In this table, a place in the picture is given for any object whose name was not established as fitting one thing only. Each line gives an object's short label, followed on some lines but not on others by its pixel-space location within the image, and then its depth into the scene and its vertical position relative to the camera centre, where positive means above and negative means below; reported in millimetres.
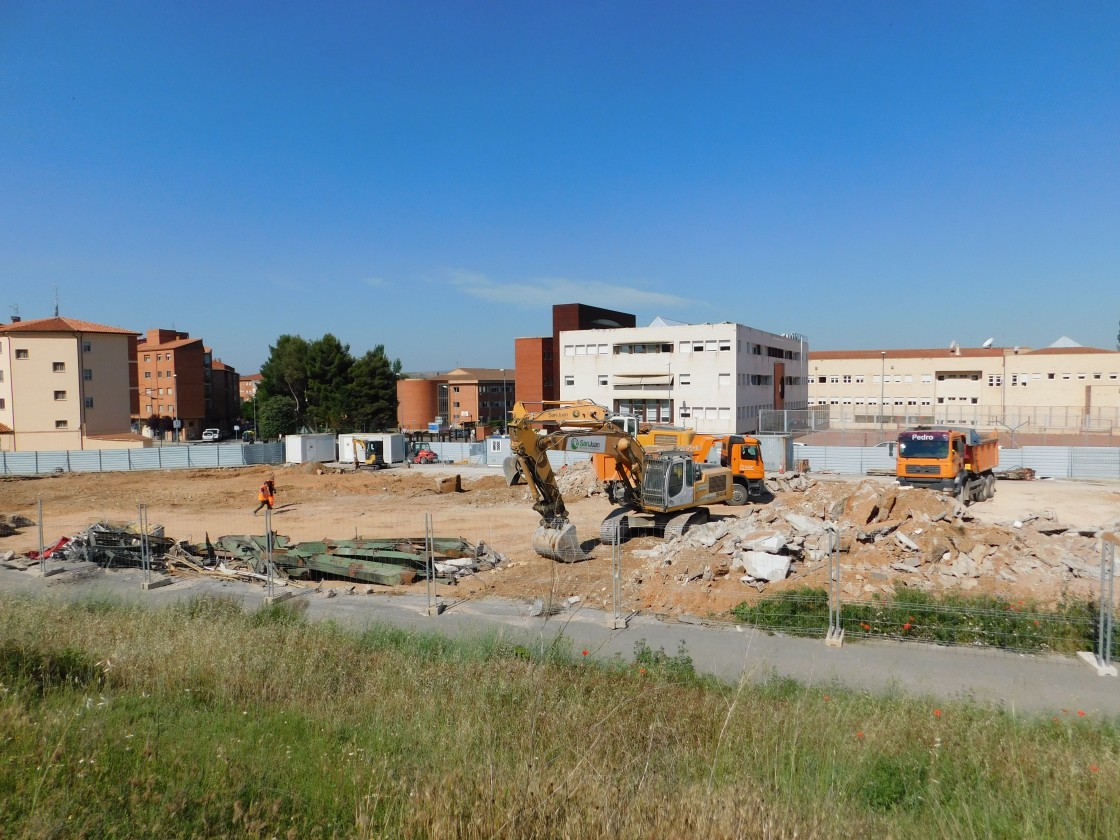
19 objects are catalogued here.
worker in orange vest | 22509 -2638
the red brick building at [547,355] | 65500 +5151
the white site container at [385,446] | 44812 -2140
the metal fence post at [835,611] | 10523 -3091
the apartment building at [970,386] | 60281 +1593
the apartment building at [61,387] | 51438 +2267
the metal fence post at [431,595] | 13066 -3469
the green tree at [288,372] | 68125 +3997
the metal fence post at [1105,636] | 9375 -3089
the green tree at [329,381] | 64750 +2879
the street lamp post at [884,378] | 69375 +2600
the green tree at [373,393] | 65125 +1748
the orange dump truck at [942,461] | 24594 -2001
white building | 51188 +2629
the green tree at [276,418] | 66812 -384
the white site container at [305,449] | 45344 -2268
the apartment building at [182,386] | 73750 +3203
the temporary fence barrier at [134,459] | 41312 -2575
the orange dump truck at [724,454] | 24531 -1746
